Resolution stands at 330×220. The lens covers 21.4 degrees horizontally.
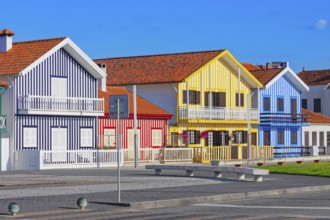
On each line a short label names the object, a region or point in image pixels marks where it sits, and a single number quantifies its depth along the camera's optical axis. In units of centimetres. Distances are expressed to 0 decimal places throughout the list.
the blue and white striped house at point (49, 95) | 4466
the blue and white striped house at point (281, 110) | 6562
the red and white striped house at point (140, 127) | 5062
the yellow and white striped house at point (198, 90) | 5709
